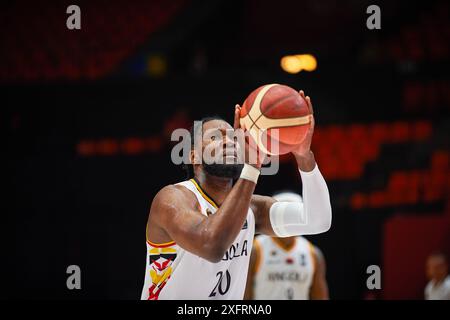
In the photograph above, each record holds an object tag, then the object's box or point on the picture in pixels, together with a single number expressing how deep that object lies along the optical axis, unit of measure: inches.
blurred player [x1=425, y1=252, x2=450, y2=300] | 671.8
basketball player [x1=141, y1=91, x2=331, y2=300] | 274.4
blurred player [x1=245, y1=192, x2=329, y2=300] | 512.7
